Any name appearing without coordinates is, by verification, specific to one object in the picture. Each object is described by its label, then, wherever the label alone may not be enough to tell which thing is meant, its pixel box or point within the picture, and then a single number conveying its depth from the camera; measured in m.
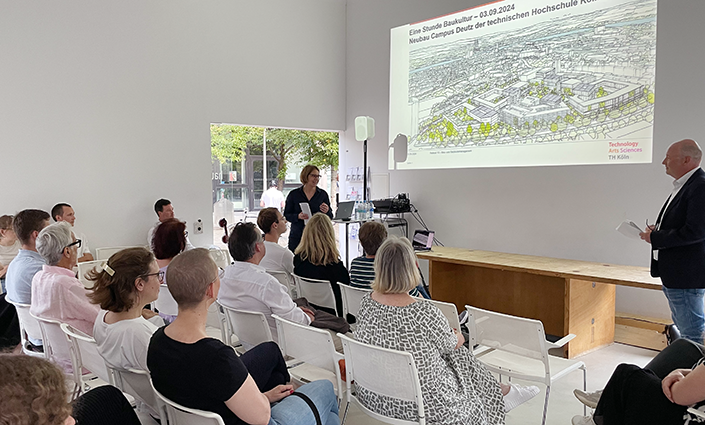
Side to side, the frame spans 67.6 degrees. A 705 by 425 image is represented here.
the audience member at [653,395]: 1.78
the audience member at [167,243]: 3.40
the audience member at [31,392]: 1.01
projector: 6.80
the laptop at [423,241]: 5.45
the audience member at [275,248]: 4.15
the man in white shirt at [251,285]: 3.05
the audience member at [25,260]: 3.40
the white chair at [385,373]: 2.15
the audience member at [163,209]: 6.18
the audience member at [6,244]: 4.90
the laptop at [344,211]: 6.35
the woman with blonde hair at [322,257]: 3.88
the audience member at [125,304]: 2.17
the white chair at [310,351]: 2.48
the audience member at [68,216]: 5.43
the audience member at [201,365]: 1.72
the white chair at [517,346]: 2.60
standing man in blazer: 3.32
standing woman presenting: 5.97
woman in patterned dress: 2.27
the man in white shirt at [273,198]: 8.04
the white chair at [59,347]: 2.60
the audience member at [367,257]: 3.55
